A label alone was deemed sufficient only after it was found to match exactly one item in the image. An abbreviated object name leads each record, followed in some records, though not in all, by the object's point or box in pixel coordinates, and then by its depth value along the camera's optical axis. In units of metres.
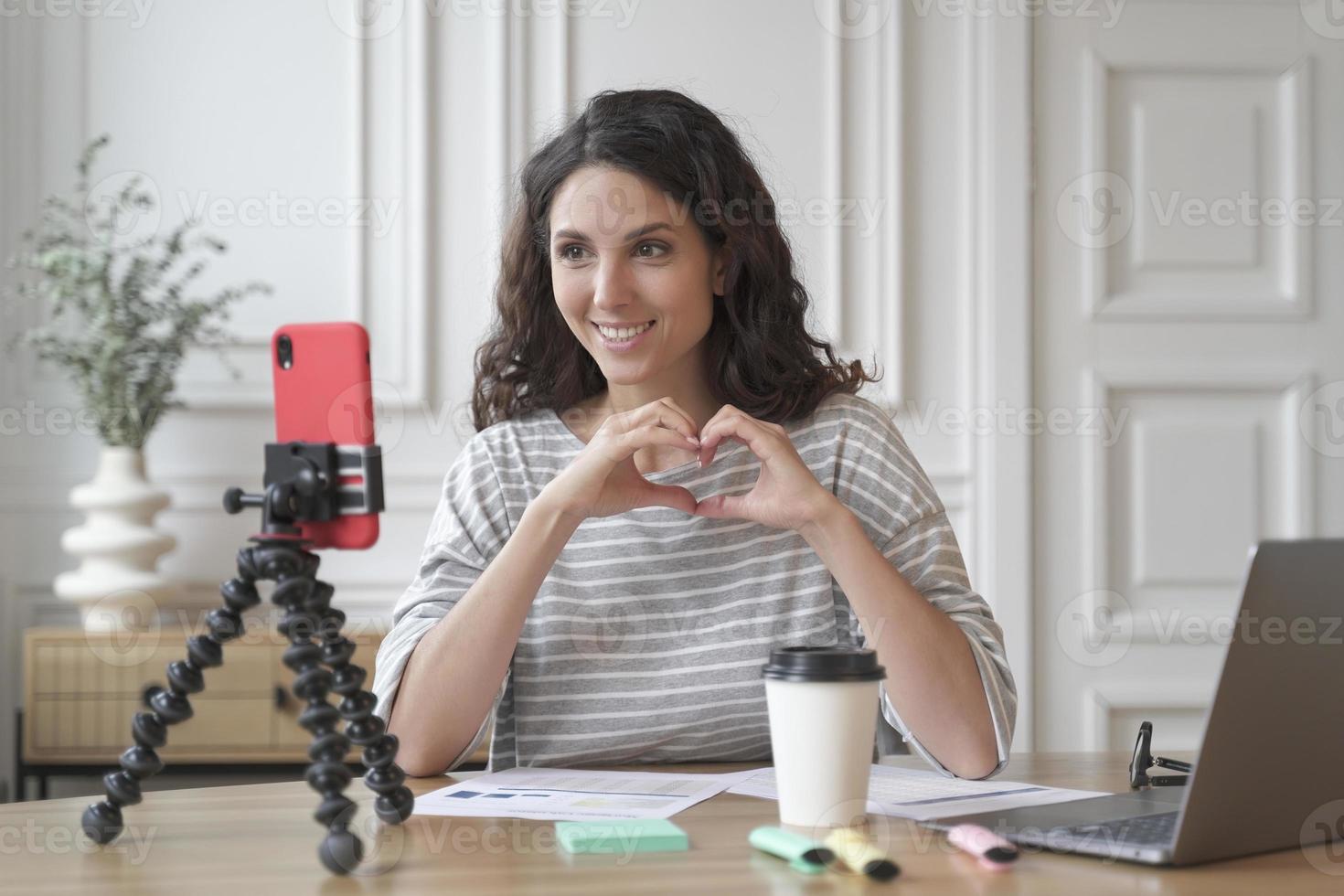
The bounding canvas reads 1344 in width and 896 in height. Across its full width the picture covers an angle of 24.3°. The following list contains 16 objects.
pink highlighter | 2.05
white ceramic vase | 4.18
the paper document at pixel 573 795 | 2.22
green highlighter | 2.04
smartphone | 2.05
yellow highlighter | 2.02
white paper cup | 2.10
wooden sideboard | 4.07
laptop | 1.98
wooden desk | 2.01
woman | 2.52
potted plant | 4.20
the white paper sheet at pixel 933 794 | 2.22
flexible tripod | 2.06
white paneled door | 5.06
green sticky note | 2.10
